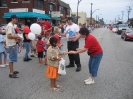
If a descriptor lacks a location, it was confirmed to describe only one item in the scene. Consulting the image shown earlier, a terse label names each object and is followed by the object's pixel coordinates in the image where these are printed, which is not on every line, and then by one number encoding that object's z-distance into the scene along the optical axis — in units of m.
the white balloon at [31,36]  4.50
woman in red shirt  3.07
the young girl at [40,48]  5.00
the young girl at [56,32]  4.10
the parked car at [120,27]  20.42
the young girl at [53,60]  2.93
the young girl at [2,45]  4.48
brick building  18.27
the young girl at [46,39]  4.82
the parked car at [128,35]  12.23
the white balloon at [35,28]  4.35
